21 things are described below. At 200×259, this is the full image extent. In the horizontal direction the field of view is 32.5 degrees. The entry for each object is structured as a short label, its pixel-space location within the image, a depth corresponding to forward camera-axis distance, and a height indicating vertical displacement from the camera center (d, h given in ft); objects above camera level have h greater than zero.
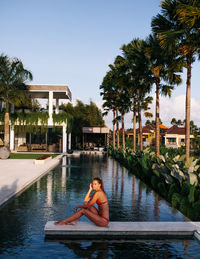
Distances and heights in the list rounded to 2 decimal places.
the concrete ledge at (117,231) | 22.66 -6.19
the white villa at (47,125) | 126.11 +4.89
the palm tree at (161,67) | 57.99 +13.23
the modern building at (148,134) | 241.96 +3.59
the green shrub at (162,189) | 39.21 -5.85
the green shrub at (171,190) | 35.18 -5.27
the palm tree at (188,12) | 41.68 +15.54
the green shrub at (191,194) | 28.35 -4.55
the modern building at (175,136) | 259.39 +2.40
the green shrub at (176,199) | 32.19 -5.73
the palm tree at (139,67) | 76.95 +16.57
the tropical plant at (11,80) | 106.73 +18.08
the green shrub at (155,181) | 43.80 -5.46
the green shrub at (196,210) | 27.53 -5.82
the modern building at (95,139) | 180.45 -0.26
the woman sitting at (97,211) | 22.57 -4.67
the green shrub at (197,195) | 28.91 -4.71
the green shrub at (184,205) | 29.66 -5.74
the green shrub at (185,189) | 31.10 -4.57
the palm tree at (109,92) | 132.67 +18.59
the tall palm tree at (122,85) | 96.89 +16.46
